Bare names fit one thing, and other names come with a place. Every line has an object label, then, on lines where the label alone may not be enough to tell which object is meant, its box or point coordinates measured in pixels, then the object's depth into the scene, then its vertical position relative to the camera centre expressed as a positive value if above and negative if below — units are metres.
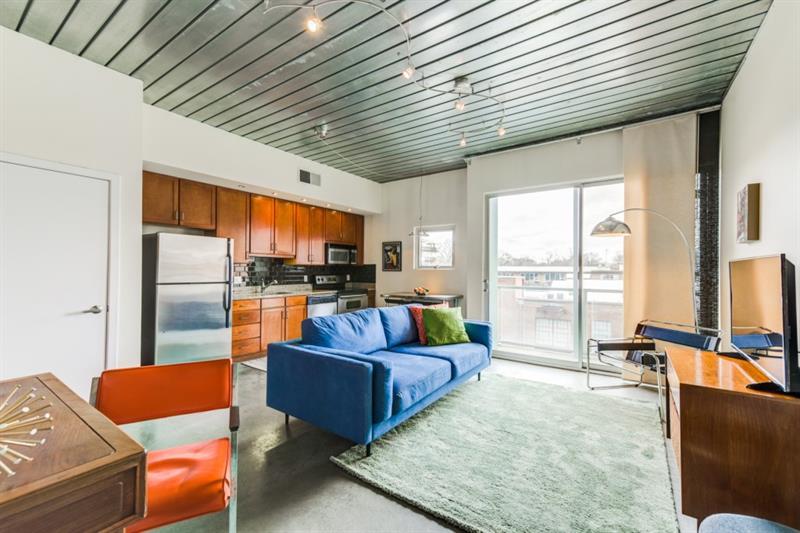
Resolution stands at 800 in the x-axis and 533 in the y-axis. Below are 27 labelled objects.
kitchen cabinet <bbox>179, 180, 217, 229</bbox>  4.04 +0.79
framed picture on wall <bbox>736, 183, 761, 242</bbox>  2.23 +0.40
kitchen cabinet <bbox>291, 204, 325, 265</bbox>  5.38 +0.56
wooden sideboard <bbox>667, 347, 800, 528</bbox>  1.42 -0.79
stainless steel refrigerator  3.52 -0.31
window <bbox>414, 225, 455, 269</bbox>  5.55 +0.39
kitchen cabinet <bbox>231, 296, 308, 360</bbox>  4.43 -0.75
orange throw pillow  3.61 -0.54
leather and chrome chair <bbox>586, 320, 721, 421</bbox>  2.95 -0.71
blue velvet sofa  2.20 -0.79
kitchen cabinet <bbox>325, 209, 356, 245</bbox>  5.86 +0.77
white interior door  2.41 -0.03
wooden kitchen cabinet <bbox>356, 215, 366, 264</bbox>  6.45 +0.57
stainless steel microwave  5.84 +0.27
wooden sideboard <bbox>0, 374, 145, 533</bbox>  0.70 -0.47
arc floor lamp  3.12 +0.39
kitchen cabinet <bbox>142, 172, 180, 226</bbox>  3.70 +0.79
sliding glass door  4.05 -0.04
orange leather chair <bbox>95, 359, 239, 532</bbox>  1.16 -0.65
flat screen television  1.44 -0.23
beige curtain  3.40 +0.56
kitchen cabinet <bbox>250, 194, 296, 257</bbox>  4.78 +0.63
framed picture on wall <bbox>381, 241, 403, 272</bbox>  6.05 +0.25
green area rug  1.72 -1.23
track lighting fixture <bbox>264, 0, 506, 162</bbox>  2.04 +1.61
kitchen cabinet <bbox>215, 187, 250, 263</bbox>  4.39 +0.69
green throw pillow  3.53 -0.60
